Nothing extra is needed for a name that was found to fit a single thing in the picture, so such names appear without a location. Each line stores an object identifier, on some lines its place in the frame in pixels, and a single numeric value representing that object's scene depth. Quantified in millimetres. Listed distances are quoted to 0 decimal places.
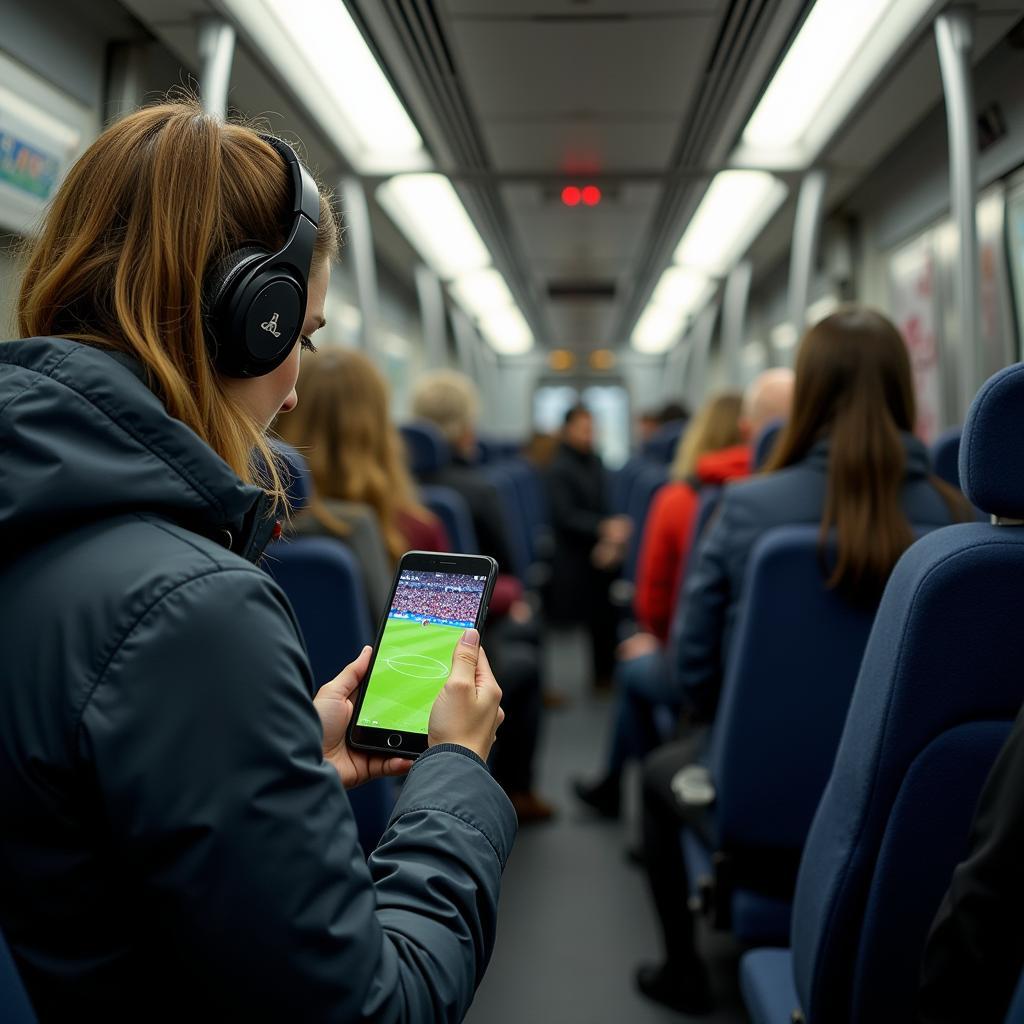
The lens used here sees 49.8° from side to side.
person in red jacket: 3398
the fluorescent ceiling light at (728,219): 5633
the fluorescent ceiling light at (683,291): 9008
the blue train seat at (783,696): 2041
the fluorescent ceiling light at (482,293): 9094
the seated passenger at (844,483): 2043
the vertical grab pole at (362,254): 4805
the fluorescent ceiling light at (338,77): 3209
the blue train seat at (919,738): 1220
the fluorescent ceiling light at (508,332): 11898
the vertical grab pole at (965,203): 2707
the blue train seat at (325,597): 2174
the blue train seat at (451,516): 3596
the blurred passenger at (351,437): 2783
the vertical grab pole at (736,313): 8117
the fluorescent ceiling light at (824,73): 3174
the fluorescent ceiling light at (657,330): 11664
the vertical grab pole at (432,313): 8312
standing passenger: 6684
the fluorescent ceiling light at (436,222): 5785
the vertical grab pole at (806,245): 4691
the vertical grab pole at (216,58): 3043
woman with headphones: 769
